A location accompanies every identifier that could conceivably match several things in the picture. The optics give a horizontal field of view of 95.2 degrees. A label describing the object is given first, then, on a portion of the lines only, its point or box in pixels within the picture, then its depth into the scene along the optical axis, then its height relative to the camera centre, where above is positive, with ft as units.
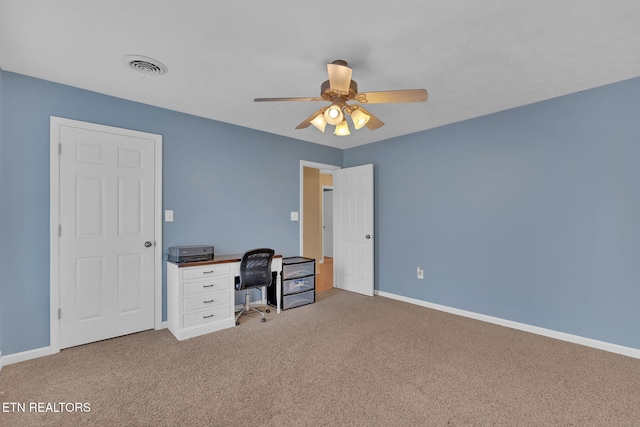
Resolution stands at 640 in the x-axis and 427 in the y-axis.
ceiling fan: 6.47 +2.86
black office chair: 10.75 -2.03
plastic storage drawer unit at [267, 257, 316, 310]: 12.67 -3.06
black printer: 9.90 -1.29
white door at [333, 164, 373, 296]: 14.79 -0.70
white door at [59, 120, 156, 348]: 8.79 -0.55
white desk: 9.68 -2.77
